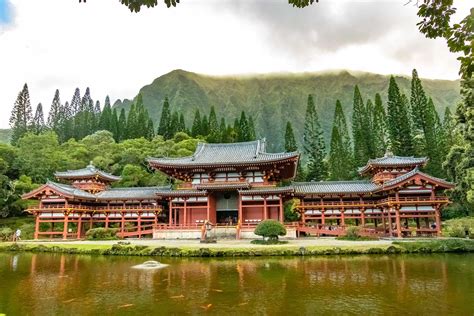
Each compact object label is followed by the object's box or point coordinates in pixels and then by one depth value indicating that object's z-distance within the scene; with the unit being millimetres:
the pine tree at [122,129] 72750
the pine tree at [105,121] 77000
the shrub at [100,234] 29031
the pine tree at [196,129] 71812
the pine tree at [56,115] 76494
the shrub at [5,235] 30000
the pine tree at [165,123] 73625
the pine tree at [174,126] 73938
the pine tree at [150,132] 71438
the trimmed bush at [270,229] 22797
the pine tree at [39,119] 77625
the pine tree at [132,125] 71062
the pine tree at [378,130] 50344
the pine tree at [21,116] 66250
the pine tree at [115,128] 73794
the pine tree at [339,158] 49541
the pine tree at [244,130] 65250
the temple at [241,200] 26906
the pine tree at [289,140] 57469
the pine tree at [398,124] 46844
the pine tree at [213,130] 63812
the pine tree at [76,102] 84394
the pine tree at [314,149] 53766
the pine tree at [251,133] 67425
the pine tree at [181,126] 75500
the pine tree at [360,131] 49906
